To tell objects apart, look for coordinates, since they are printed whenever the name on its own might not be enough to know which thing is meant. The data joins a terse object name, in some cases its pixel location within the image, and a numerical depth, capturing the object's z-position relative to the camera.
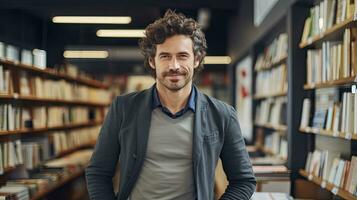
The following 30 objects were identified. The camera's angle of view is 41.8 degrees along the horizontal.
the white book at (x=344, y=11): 3.04
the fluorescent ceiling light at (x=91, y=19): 6.89
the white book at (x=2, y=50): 4.48
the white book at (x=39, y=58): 6.05
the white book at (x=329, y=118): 3.36
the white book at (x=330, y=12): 3.34
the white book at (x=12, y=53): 4.93
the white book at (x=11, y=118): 4.64
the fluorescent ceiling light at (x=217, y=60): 12.23
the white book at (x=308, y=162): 4.00
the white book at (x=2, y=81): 4.32
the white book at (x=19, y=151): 4.90
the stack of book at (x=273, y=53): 4.85
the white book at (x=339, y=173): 3.15
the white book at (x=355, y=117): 2.79
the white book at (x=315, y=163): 3.69
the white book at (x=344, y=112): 3.04
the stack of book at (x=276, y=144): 4.91
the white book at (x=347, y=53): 2.98
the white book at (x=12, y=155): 4.67
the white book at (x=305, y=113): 3.97
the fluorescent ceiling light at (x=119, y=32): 8.73
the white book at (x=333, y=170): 3.29
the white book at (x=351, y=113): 2.91
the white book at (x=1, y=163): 4.32
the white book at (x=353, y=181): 2.87
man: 1.88
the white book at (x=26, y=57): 5.68
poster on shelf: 7.06
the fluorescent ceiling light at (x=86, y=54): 9.82
